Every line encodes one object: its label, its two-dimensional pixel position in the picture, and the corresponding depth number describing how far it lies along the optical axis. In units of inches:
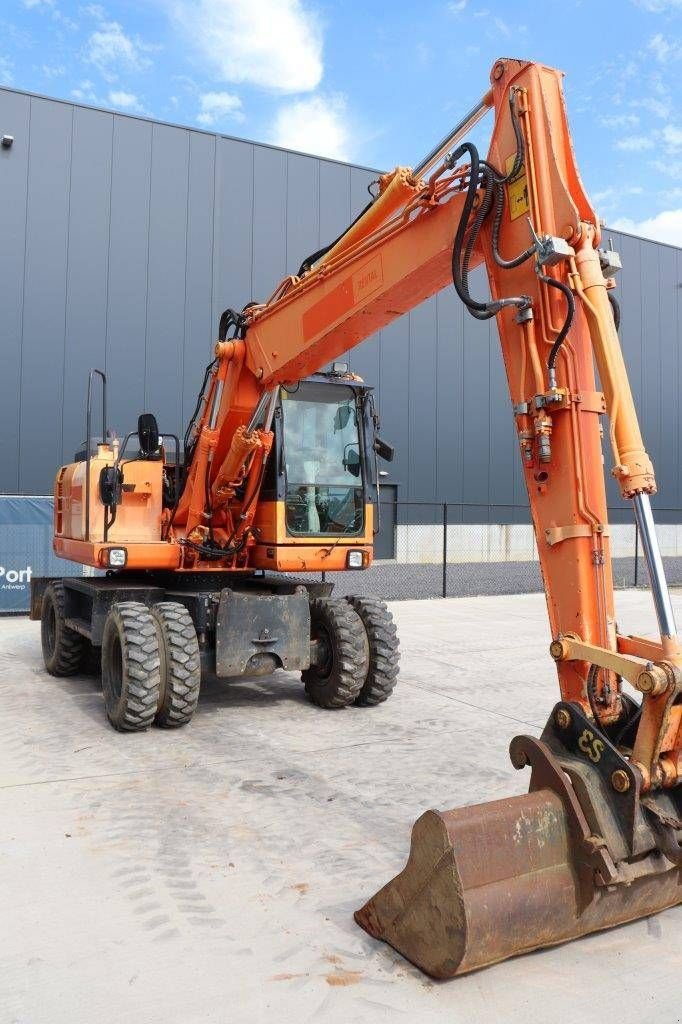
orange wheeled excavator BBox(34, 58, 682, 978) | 117.5
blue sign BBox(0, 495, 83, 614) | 485.4
